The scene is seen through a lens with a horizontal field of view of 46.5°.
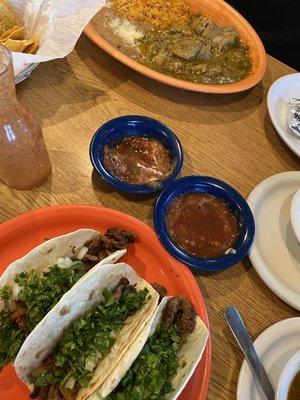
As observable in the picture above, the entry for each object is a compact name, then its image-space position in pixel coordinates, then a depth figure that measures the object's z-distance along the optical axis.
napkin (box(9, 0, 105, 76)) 0.46
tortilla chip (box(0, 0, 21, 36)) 0.46
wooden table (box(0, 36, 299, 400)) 0.38
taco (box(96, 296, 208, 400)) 0.28
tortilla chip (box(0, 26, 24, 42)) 0.45
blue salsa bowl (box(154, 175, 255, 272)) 0.35
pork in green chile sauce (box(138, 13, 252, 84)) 0.54
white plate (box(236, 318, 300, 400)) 0.32
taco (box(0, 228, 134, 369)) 0.30
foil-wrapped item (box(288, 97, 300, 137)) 0.47
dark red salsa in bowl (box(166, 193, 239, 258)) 0.37
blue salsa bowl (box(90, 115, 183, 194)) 0.39
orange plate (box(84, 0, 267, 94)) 0.49
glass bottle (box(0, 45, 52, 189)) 0.32
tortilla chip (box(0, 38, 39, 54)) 0.43
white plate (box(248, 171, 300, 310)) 0.37
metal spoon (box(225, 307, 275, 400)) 0.31
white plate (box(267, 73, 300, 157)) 0.47
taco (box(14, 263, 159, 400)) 0.29
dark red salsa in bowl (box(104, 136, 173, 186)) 0.40
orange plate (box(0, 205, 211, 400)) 0.35
